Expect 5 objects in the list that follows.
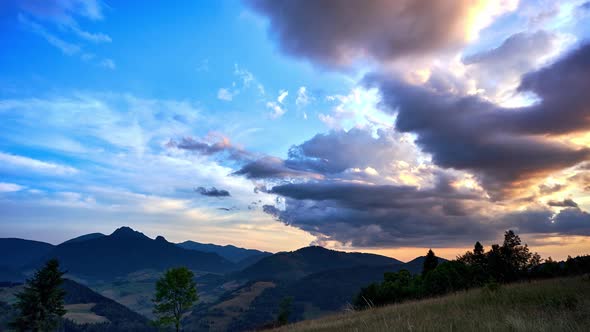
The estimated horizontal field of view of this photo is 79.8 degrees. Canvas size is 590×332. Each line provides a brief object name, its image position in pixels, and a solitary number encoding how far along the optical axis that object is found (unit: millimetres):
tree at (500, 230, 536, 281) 70094
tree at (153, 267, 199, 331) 55469
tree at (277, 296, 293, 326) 82275
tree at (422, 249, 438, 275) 77688
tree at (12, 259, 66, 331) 55094
